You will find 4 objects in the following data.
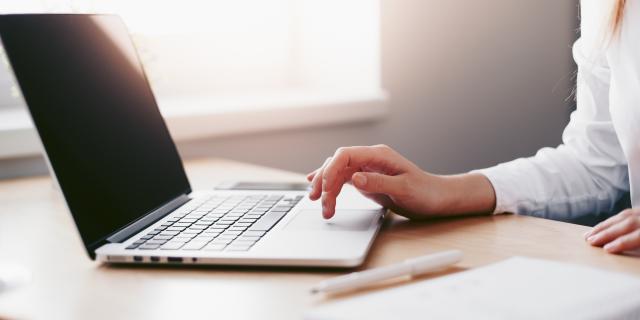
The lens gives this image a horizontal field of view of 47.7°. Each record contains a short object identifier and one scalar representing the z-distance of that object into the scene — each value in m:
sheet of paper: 0.48
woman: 0.81
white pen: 0.58
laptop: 0.70
